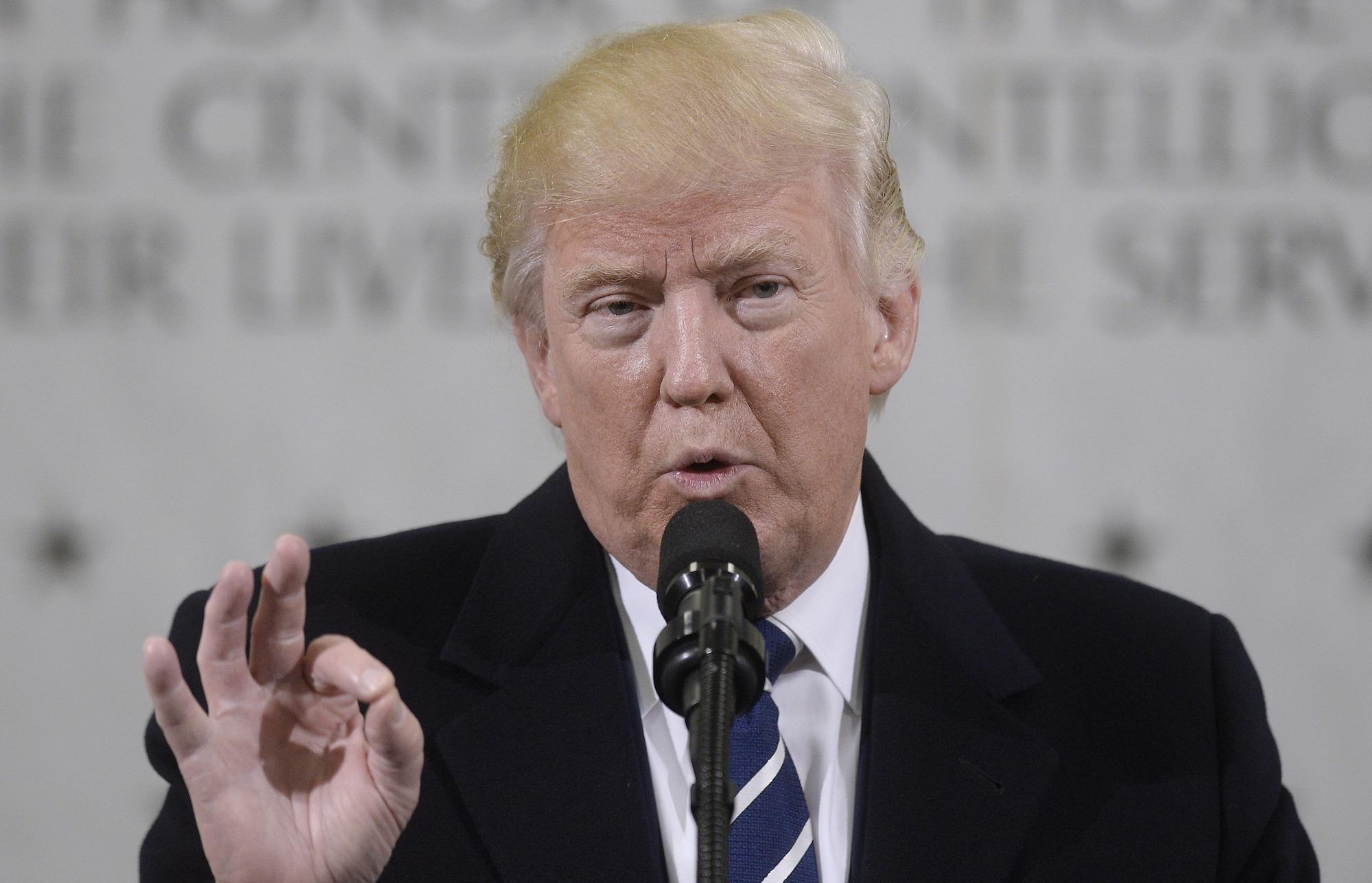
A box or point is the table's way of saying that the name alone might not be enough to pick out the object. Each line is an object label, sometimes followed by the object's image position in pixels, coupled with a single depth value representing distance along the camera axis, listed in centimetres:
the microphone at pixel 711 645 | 637
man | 660
